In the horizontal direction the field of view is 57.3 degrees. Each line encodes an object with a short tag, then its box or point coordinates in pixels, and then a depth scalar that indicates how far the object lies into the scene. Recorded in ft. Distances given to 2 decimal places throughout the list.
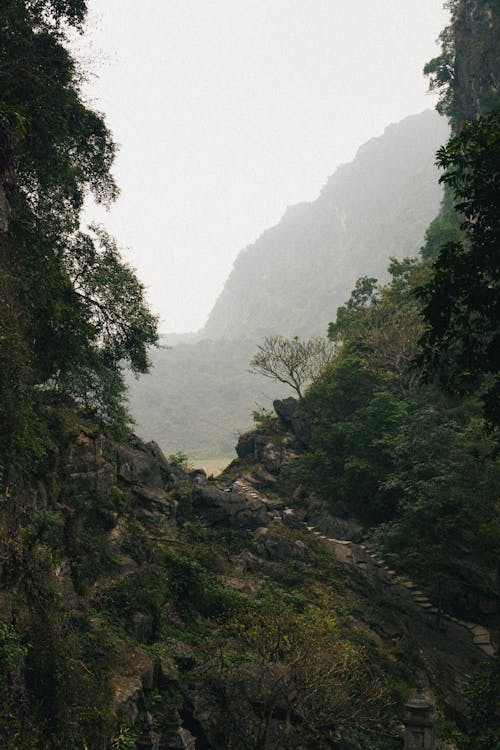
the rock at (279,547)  64.15
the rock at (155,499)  58.39
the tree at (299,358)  132.77
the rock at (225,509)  70.79
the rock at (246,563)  56.29
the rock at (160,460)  68.80
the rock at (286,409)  125.49
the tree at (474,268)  23.24
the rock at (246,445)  122.72
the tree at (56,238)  39.93
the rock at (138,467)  57.31
